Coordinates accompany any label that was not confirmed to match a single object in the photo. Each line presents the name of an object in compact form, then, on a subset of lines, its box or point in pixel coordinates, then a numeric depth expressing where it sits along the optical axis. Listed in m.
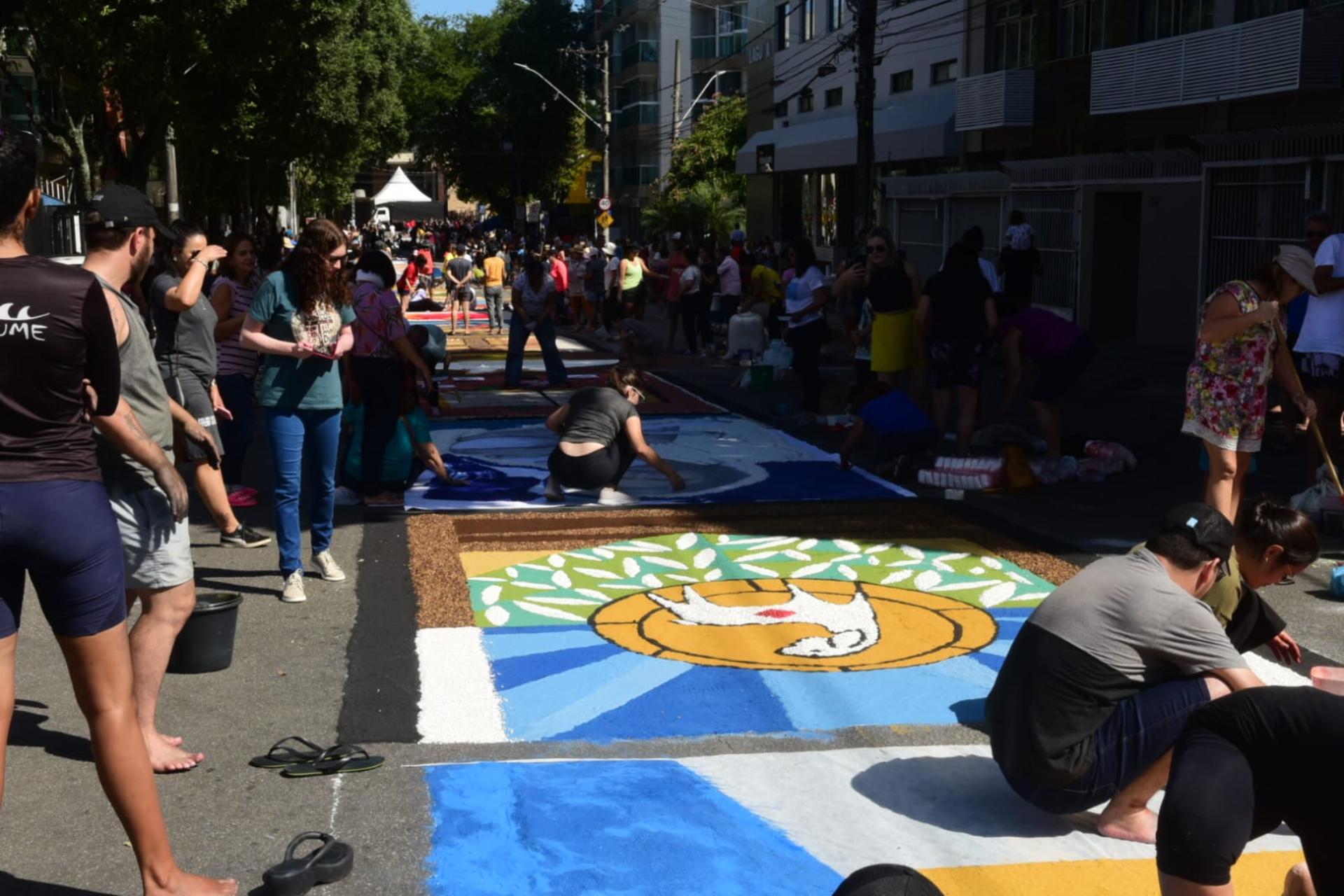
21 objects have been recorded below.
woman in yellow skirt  12.77
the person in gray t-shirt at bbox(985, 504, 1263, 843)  4.53
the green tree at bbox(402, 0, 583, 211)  83.88
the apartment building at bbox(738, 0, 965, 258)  33.56
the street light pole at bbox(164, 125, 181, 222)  29.78
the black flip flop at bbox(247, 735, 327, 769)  5.31
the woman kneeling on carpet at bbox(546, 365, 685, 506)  10.52
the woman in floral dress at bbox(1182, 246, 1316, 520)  8.05
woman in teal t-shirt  7.44
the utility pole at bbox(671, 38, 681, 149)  56.34
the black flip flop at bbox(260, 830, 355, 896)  4.23
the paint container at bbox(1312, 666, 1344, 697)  4.43
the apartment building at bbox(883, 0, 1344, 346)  19.53
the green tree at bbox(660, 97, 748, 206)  57.19
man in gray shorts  4.89
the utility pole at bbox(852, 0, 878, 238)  21.62
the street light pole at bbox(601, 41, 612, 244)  49.47
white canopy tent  42.84
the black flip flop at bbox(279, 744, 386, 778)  5.23
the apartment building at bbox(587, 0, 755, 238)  69.56
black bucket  6.30
